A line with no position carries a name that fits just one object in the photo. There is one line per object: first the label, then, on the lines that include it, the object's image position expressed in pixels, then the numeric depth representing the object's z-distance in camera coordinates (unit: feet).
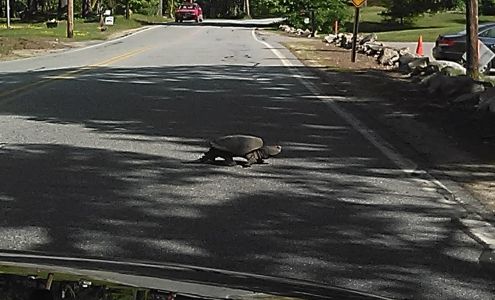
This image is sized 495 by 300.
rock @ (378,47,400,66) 80.59
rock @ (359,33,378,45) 103.61
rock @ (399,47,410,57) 82.26
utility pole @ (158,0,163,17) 283.63
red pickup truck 225.76
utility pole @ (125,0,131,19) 224.12
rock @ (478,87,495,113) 44.52
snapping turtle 32.42
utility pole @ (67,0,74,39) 137.28
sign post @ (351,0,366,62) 79.98
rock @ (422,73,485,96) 50.91
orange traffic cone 96.50
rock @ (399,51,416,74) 69.70
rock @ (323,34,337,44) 117.72
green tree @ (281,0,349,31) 155.94
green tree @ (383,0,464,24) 185.37
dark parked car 86.99
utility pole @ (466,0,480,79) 56.29
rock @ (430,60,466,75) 64.75
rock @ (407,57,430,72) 66.61
